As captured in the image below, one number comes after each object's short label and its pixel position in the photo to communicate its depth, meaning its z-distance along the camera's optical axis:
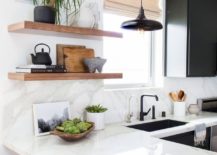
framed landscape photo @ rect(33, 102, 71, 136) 1.97
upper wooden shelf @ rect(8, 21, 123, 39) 1.69
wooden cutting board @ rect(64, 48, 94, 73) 2.08
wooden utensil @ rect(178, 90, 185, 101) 2.97
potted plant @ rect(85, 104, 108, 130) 2.17
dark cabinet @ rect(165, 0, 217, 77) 2.80
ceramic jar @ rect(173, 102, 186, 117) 2.93
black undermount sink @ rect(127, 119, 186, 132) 2.55
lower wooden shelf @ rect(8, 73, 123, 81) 1.68
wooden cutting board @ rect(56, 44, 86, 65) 2.08
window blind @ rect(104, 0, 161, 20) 2.49
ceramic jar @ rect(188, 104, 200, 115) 3.03
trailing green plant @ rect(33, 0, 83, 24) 1.88
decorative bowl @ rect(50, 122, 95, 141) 1.75
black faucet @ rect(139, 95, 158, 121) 2.66
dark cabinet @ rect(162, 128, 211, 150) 2.27
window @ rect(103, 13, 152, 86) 2.67
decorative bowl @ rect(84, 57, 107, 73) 2.09
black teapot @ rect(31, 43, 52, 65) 1.83
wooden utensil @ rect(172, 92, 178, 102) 2.97
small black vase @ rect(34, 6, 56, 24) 1.79
